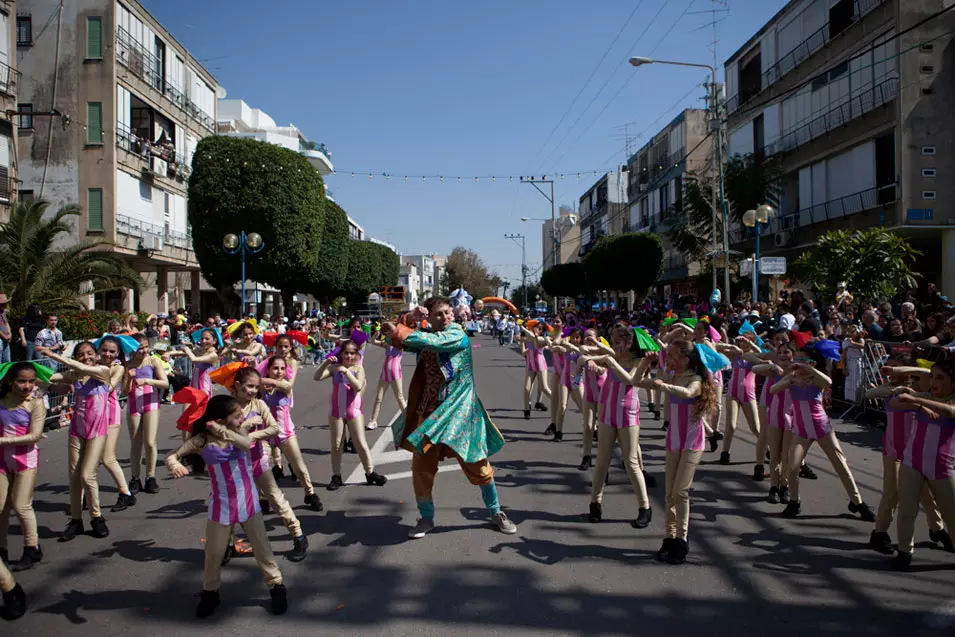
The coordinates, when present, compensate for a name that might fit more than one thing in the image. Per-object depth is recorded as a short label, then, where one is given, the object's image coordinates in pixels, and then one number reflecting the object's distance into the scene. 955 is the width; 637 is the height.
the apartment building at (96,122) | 26.23
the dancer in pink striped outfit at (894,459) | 5.16
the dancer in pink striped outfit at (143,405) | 6.83
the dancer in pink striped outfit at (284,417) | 6.37
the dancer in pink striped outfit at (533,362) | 11.63
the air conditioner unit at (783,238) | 27.66
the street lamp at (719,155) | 20.81
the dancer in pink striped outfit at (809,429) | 6.09
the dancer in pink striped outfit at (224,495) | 4.28
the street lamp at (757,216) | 18.28
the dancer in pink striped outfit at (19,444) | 5.04
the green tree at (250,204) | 27.53
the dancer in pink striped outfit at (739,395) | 8.24
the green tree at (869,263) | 14.23
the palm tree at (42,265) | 15.82
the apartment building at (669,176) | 40.75
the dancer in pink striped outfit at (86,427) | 5.88
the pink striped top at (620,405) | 6.11
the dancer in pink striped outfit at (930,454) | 4.77
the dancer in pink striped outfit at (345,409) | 7.30
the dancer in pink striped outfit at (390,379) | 10.96
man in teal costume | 5.59
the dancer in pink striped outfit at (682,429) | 5.16
